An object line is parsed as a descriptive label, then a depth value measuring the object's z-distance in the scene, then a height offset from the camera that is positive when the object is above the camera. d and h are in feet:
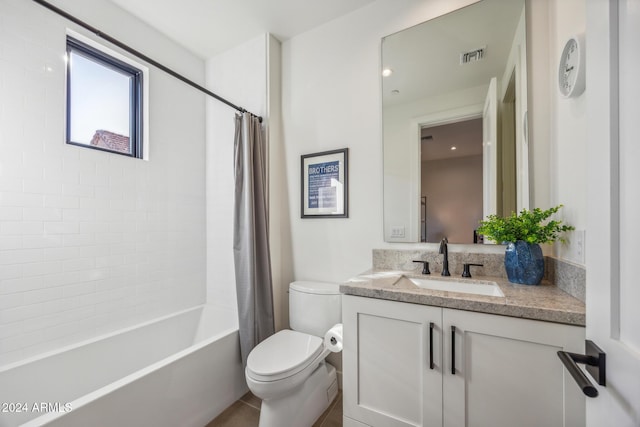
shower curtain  6.23 -0.63
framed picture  6.42 +0.70
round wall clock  3.40 +1.92
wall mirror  4.90 +1.76
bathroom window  5.89 +2.70
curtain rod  3.75 +2.79
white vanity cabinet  3.05 -2.01
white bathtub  4.01 -3.03
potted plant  4.02 -0.40
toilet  4.58 -2.64
